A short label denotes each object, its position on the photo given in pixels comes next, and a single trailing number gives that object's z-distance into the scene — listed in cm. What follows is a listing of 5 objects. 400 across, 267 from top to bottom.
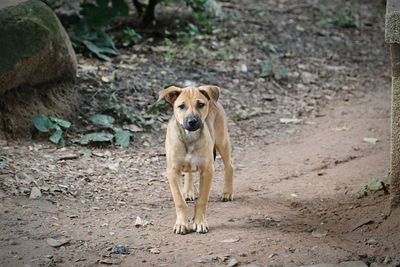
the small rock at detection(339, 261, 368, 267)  1010
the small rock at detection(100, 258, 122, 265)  1018
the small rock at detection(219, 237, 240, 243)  1093
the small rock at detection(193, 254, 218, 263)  1025
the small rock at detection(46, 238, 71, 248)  1054
